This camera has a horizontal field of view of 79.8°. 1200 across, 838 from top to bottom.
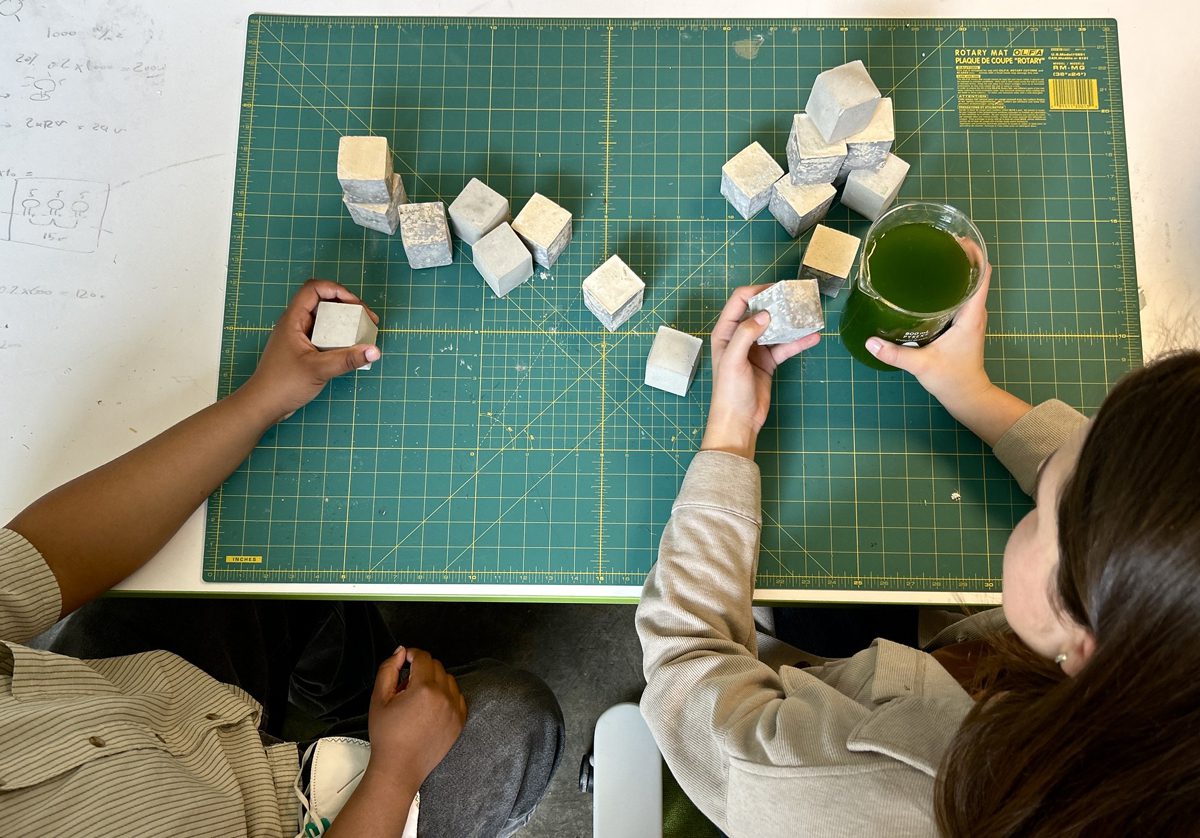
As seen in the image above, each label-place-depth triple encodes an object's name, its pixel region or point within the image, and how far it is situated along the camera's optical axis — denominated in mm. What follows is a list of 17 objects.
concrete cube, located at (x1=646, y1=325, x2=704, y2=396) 1097
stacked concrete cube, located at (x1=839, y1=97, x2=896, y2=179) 1085
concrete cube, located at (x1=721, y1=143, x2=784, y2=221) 1137
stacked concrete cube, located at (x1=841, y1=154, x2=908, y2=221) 1132
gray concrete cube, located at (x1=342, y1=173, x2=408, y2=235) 1146
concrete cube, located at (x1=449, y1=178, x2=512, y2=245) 1144
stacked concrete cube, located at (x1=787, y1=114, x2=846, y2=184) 1095
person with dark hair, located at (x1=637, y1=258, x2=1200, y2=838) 576
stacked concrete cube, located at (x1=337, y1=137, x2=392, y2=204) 1085
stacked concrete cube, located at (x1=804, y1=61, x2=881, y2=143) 1035
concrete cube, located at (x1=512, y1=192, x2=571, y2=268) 1136
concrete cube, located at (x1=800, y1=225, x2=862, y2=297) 1121
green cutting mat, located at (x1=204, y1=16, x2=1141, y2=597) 1112
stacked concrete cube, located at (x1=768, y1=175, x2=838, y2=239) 1122
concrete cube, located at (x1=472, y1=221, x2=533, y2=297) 1118
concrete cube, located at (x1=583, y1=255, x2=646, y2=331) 1116
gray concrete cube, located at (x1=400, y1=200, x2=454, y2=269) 1139
